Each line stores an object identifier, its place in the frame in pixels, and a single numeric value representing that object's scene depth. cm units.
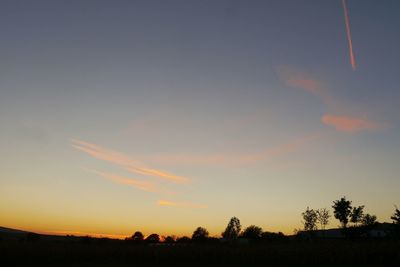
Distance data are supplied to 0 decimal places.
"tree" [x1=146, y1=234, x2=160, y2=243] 11415
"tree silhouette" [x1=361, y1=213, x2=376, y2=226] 9988
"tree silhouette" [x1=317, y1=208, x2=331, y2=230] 9943
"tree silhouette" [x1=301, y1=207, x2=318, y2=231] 9925
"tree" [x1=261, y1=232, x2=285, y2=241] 9978
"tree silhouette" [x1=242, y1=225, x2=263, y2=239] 11317
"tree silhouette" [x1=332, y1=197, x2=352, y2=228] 9700
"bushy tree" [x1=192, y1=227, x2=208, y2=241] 12712
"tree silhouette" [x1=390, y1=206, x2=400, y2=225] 6906
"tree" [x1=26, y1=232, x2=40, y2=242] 9046
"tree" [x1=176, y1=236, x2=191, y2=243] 8617
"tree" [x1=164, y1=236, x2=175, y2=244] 8306
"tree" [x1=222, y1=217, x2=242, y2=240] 12446
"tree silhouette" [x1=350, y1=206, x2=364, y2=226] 9788
